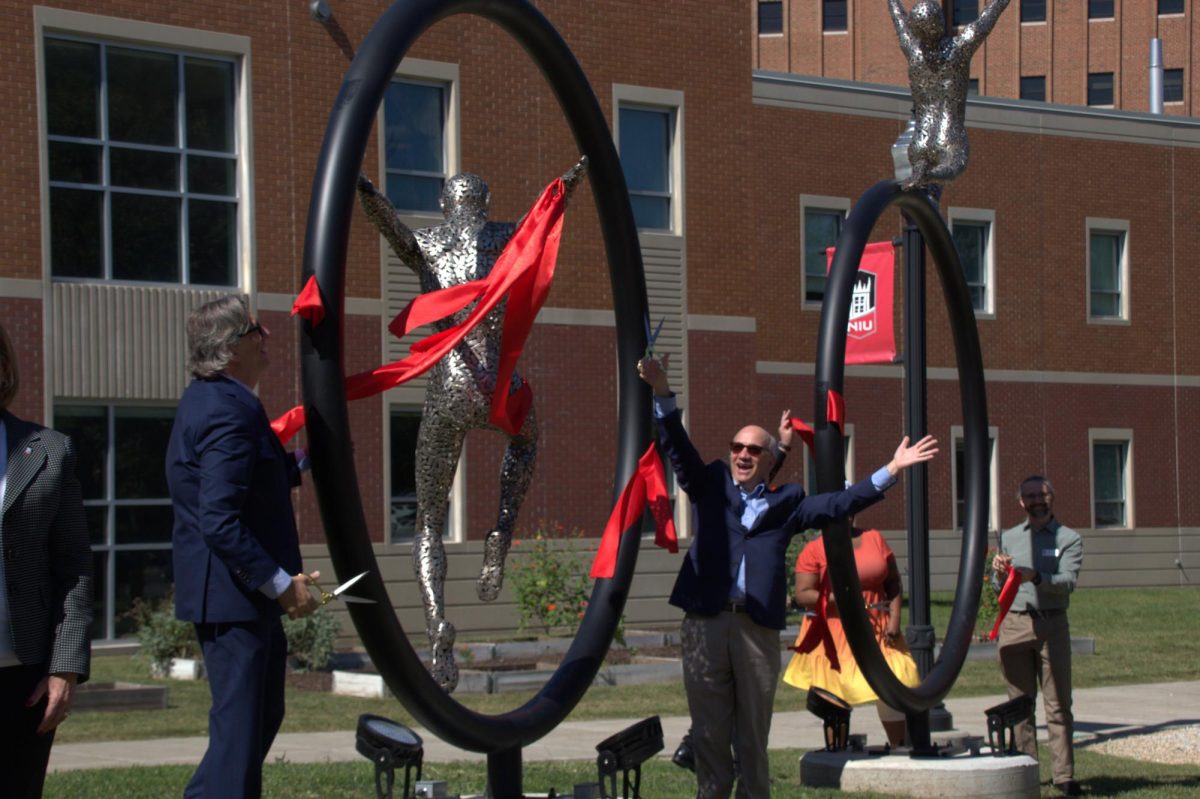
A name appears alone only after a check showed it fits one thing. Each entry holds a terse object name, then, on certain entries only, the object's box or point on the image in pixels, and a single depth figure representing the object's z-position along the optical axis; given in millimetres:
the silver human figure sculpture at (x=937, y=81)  10594
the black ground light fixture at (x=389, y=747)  6848
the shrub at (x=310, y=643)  18047
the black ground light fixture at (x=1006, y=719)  10219
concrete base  9758
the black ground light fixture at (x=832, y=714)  10180
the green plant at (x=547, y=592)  19906
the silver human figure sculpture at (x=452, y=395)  6527
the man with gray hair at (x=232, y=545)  5285
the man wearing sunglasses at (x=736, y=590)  7656
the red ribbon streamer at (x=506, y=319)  6457
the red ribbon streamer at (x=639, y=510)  7578
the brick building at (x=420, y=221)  19344
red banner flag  13758
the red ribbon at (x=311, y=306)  5832
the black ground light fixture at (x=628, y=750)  7383
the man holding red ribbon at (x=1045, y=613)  10656
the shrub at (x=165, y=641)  18406
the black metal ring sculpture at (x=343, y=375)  5918
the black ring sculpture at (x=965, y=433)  8961
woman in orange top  10062
